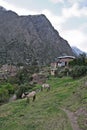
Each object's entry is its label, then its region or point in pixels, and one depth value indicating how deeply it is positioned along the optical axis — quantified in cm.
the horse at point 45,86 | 2356
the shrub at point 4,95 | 2377
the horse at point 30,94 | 2108
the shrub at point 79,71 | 2614
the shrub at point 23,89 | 2407
